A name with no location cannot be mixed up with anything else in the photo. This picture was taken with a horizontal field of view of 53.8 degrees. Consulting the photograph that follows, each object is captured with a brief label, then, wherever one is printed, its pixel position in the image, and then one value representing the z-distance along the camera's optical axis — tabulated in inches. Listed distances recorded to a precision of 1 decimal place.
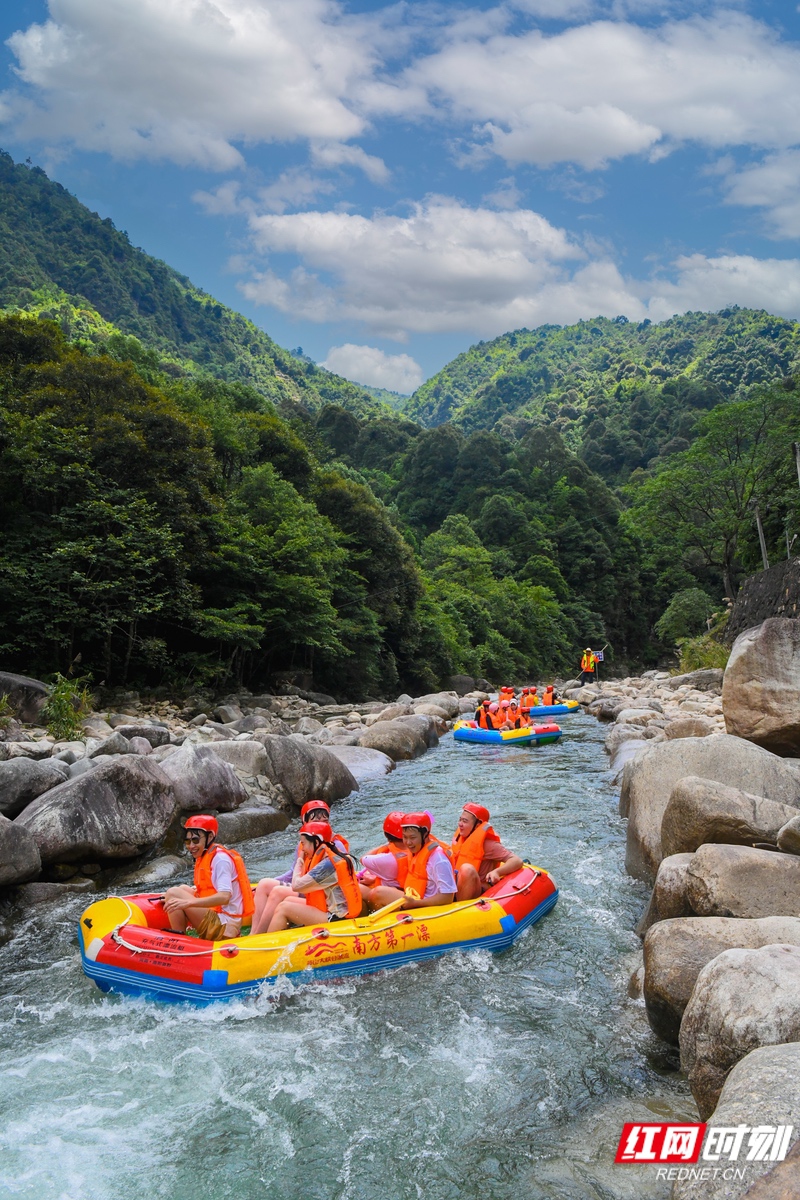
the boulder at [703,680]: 946.7
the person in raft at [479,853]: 289.0
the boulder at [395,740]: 629.3
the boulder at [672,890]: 220.2
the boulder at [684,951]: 179.5
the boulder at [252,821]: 389.4
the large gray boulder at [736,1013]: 141.6
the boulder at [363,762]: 541.3
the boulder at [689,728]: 514.0
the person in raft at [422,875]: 266.2
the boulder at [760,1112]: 101.0
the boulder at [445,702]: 948.6
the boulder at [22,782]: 332.5
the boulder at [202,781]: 380.4
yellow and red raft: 225.8
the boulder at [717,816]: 242.1
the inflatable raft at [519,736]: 713.0
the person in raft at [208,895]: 248.5
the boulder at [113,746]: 422.6
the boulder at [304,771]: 455.2
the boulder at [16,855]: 281.3
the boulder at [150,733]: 496.1
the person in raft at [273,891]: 251.0
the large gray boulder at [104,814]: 308.5
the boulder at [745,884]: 201.9
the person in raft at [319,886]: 248.5
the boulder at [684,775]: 285.4
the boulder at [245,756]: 447.8
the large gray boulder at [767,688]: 347.9
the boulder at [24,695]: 543.5
